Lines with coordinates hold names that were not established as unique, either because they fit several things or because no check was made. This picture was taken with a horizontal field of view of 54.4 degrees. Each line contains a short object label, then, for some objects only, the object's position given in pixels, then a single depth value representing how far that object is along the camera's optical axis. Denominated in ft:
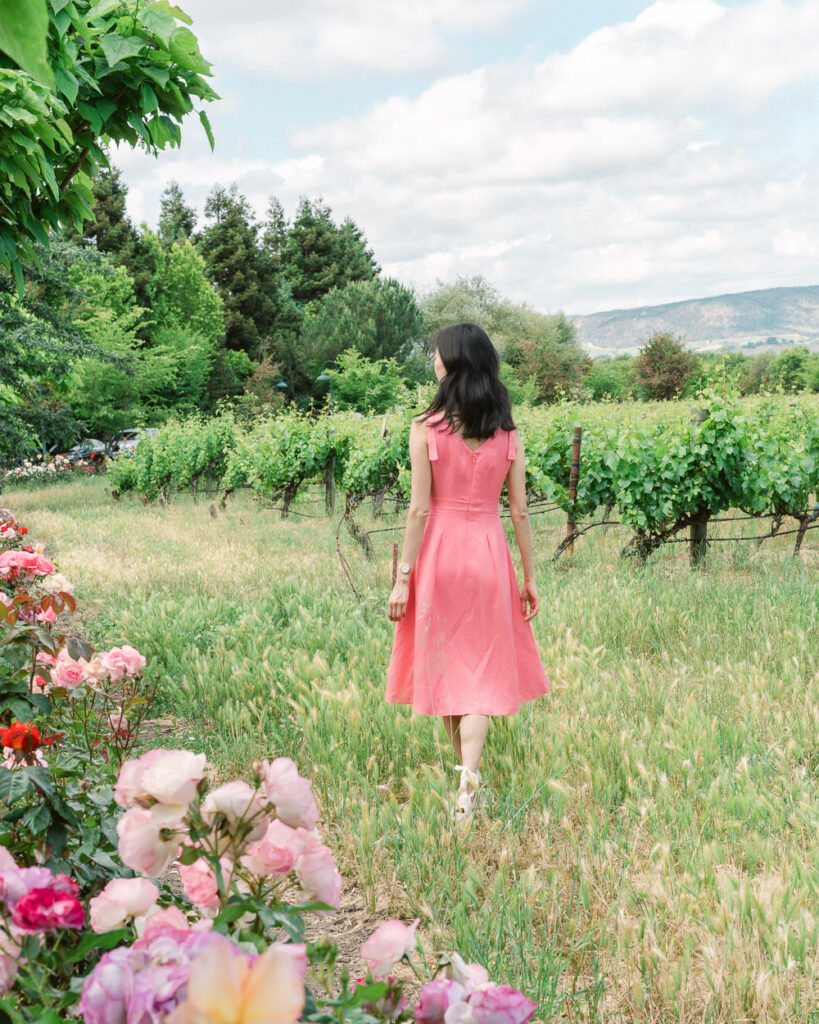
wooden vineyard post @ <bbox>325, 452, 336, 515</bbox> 47.11
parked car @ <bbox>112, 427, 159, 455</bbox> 109.43
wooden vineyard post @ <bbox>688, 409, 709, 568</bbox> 26.84
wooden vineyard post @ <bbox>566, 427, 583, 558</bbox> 28.22
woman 11.02
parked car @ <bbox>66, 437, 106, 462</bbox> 111.51
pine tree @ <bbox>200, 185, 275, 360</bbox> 147.64
